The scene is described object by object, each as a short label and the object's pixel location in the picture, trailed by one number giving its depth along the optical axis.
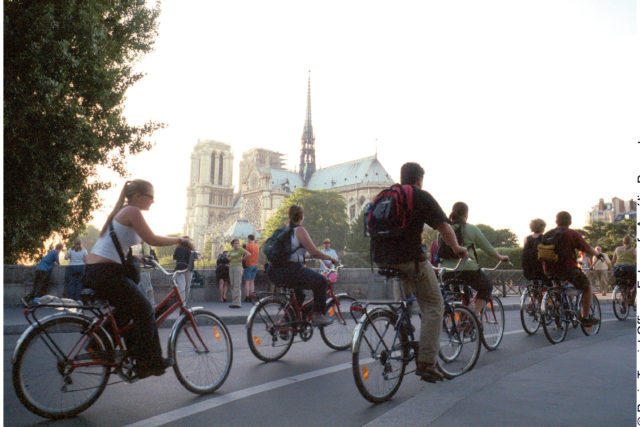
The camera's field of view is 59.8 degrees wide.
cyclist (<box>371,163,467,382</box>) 4.20
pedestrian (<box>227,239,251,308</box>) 12.51
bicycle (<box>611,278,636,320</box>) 11.02
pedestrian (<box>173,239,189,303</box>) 12.08
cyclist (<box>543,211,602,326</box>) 7.45
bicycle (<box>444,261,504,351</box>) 6.50
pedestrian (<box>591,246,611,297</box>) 20.09
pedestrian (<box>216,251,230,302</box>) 14.34
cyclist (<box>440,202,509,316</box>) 6.46
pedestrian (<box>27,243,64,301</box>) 11.91
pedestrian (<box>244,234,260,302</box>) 13.49
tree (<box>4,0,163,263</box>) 11.28
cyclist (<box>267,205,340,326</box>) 5.95
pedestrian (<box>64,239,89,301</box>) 11.99
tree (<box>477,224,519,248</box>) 70.44
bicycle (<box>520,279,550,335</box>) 7.48
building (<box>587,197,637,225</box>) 89.90
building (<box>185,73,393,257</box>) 104.00
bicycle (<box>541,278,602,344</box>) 7.23
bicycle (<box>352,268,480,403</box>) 4.01
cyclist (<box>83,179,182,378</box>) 3.87
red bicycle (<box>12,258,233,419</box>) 3.53
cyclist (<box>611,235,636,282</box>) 10.98
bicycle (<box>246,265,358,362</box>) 5.77
